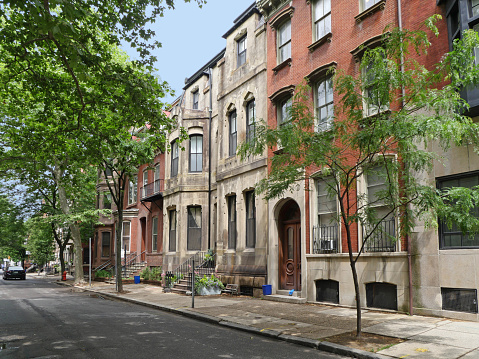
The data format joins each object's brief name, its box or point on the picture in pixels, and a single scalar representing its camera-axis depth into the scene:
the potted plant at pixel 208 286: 17.55
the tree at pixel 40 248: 47.71
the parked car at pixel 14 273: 42.34
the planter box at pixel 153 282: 23.87
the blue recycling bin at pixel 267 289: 15.65
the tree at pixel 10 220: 33.21
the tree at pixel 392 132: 7.27
